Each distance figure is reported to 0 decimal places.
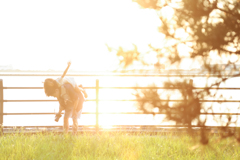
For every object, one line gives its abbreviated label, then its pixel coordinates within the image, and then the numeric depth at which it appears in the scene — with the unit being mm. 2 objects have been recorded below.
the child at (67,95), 9727
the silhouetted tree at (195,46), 5266
